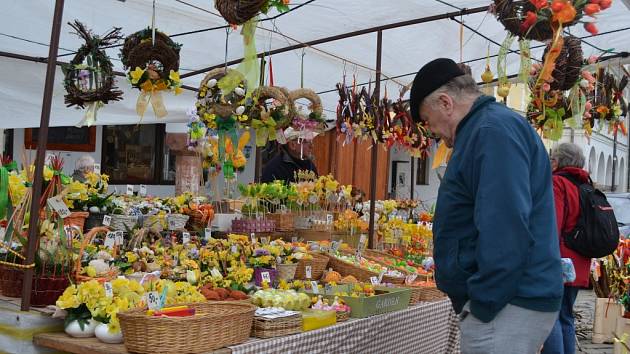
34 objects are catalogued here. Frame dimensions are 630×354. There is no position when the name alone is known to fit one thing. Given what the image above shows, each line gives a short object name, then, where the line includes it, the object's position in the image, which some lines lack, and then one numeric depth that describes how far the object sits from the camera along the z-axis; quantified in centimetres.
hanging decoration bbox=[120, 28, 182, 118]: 433
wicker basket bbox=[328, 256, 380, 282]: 499
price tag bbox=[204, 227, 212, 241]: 523
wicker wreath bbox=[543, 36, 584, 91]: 496
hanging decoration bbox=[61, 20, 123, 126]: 424
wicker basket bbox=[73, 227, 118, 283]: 336
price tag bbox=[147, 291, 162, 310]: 303
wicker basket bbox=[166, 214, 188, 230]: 560
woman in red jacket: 484
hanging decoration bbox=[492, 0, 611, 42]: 394
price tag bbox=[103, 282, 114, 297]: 309
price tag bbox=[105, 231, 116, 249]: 414
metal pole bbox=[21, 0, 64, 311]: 316
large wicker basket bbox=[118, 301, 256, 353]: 279
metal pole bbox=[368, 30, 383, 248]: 635
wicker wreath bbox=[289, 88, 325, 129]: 544
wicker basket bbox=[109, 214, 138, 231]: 526
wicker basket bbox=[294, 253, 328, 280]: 493
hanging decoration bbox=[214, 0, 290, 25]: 337
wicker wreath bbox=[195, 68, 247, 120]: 516
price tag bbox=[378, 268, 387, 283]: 486
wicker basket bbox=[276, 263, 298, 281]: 465
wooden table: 290
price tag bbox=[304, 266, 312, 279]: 473
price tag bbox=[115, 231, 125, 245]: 431
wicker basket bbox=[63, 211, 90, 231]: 485
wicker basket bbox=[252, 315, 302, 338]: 329
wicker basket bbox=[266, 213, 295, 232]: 638
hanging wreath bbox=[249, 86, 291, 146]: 522
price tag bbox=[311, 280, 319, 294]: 417
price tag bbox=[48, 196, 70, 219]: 338
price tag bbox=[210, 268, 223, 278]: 394
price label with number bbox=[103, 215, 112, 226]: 454
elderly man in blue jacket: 234
